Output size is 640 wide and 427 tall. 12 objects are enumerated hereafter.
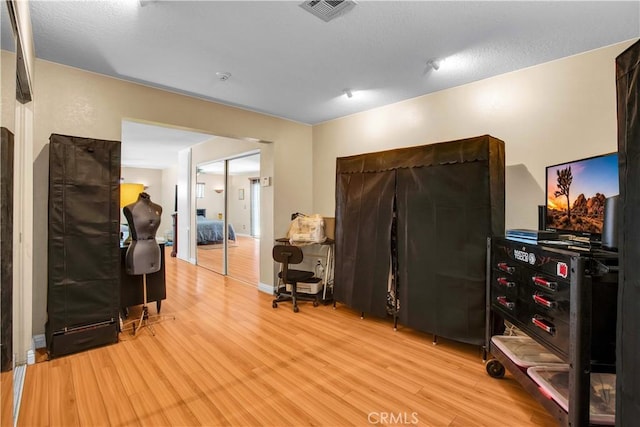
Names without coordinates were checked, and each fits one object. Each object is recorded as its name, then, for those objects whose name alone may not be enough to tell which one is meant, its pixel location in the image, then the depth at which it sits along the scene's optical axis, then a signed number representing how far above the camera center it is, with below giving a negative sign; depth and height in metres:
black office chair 3.65 -0.82
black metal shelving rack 1.42 -0.60
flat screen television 1.85 +0.15
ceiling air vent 1.87 +1.34
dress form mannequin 3.06 -0.29
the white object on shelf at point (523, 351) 1.94 -0.97
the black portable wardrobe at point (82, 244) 2.49 -0.28
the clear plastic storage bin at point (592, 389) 1.45 -0.99
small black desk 3.30 -0.88
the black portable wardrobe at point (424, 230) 2.52 -0.16
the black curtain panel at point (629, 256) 0.95 -0.14
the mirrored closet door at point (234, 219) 6.14 -0.19
